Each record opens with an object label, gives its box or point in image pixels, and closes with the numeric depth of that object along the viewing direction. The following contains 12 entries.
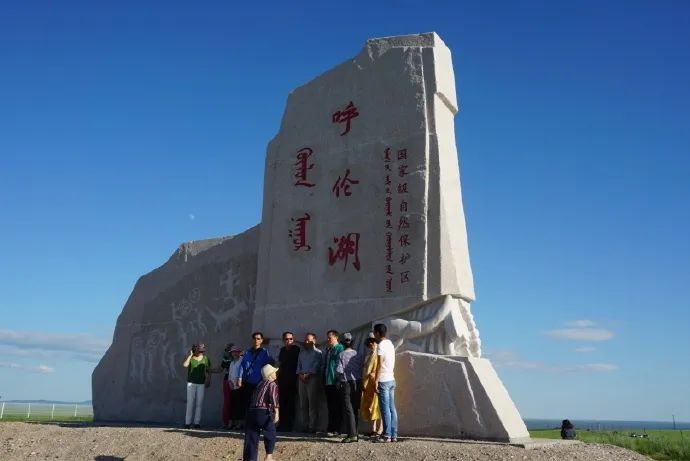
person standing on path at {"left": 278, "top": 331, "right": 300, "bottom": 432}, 7.49
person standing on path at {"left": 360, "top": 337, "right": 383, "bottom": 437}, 6.42
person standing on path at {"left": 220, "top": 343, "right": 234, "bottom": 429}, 8.19
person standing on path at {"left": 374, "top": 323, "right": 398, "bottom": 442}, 6.23
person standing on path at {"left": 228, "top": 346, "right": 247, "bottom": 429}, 7.29
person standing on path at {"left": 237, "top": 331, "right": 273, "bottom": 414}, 6.39
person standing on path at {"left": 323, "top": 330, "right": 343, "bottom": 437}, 6.66
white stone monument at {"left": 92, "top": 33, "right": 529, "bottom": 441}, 6.73
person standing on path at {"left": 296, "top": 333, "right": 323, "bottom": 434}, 7.24
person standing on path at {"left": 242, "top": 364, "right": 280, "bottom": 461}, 5.49
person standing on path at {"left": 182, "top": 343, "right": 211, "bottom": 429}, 8.17
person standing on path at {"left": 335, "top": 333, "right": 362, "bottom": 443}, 6.32
